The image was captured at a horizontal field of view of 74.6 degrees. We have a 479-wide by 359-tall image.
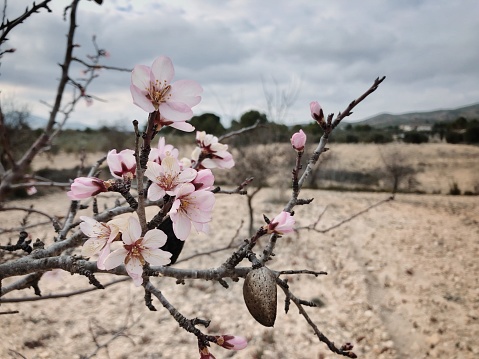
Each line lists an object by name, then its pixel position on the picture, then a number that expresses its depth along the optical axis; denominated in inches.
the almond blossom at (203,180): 7.8
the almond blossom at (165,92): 6.7
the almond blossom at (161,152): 9.3
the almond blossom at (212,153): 11.0
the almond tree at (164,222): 6.7
